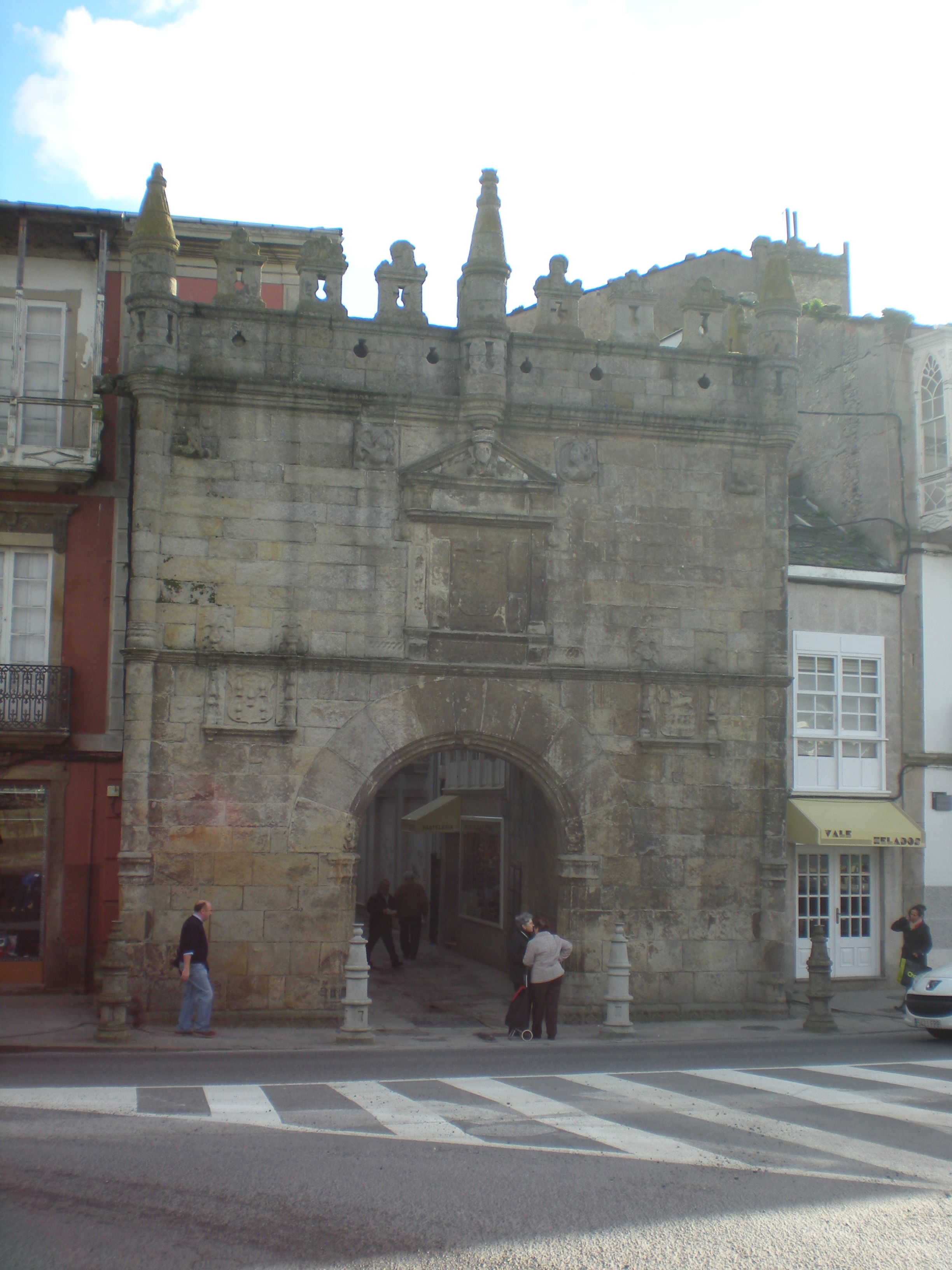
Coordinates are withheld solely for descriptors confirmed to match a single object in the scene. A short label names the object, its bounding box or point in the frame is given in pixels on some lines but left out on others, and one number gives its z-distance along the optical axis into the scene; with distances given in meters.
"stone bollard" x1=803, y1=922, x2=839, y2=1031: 14.54
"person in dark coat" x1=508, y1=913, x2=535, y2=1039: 13.98
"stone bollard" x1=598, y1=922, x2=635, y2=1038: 13.98
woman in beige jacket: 13.54
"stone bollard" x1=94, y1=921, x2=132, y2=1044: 12.80
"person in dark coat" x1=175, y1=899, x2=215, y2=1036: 13.33
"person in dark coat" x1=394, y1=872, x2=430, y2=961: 21.23
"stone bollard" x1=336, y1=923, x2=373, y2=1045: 13.23
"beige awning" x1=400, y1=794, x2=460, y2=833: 21.88
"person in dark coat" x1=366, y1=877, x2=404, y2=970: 19.94
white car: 13.17
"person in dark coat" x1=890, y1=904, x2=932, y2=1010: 16.36
